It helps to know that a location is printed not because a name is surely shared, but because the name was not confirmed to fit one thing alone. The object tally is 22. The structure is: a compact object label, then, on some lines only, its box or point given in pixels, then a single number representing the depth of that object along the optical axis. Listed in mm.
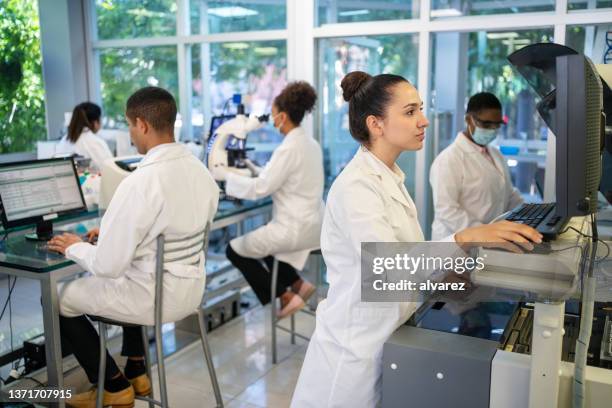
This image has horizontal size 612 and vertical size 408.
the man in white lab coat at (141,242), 2002
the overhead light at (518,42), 3669
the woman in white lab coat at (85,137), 4023
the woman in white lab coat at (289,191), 3008
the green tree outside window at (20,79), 4676
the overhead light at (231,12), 4286
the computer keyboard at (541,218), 1042
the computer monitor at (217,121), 3414
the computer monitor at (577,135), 941
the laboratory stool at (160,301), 2098
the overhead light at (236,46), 4441
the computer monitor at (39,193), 2316
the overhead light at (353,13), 3720
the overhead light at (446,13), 3454
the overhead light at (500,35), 3766
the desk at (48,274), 2113
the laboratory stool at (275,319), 3045
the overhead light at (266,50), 4297
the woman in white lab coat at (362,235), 1344
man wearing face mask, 2781
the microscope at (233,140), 3232
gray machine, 1137
